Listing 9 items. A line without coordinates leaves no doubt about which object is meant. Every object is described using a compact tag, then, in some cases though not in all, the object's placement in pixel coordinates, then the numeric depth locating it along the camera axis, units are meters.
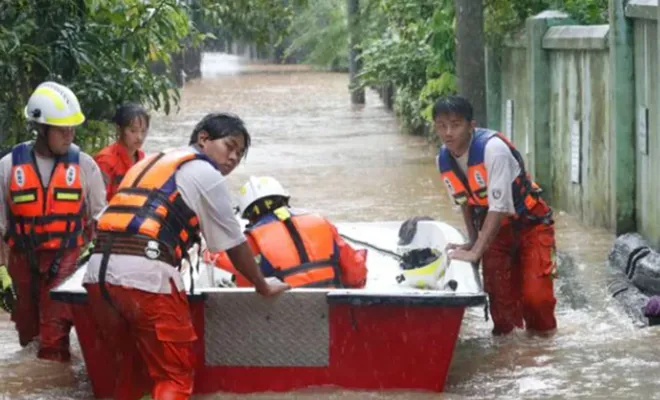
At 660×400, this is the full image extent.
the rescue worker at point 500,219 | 12.16
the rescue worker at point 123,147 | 14.08
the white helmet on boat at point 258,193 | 11.43
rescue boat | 10.74
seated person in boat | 11.17
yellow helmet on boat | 12.91
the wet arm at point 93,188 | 12.42
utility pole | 49.38
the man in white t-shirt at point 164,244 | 9.85
